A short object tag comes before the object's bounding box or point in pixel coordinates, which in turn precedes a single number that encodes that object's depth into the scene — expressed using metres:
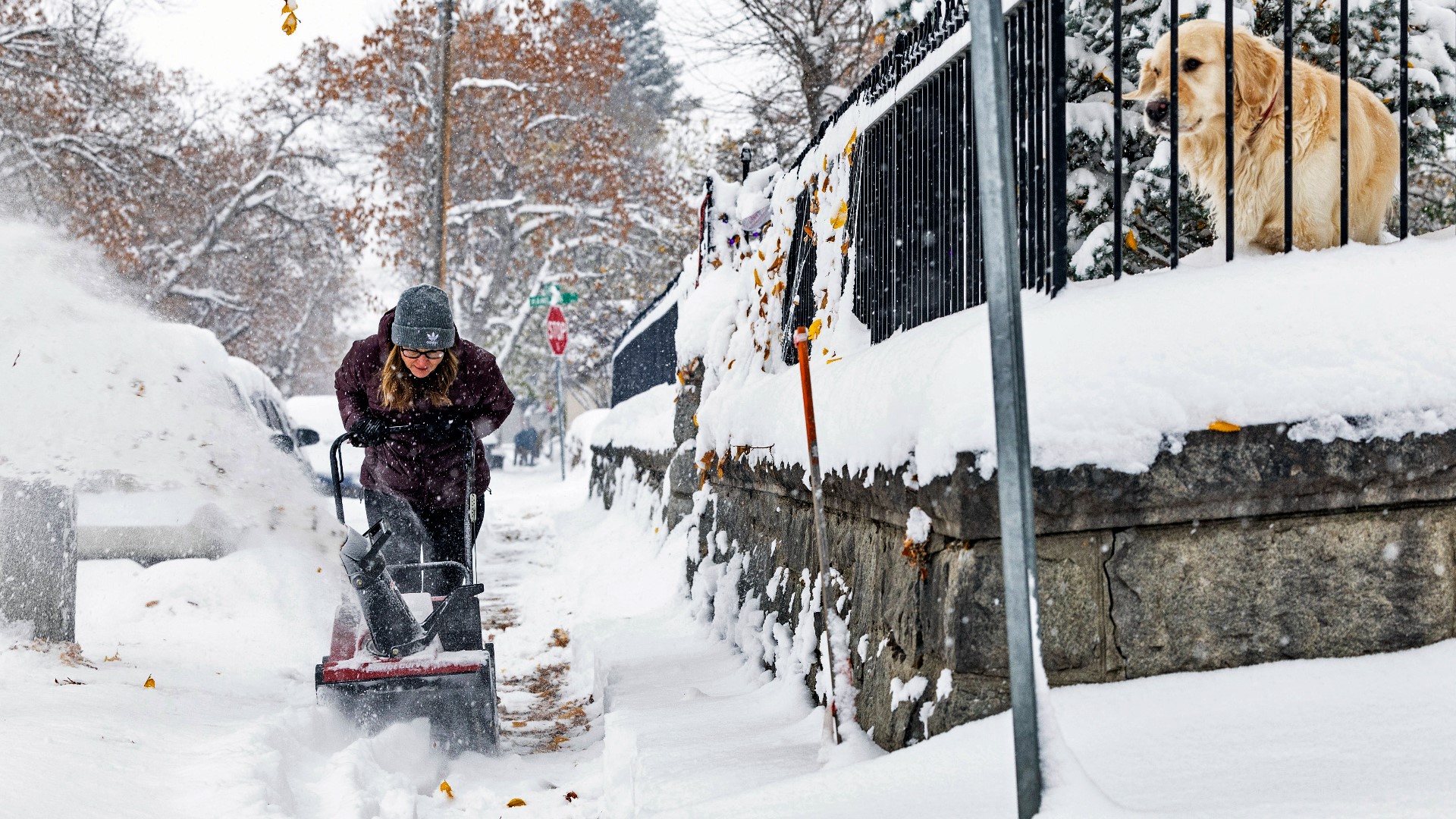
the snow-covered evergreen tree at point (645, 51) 56.78
